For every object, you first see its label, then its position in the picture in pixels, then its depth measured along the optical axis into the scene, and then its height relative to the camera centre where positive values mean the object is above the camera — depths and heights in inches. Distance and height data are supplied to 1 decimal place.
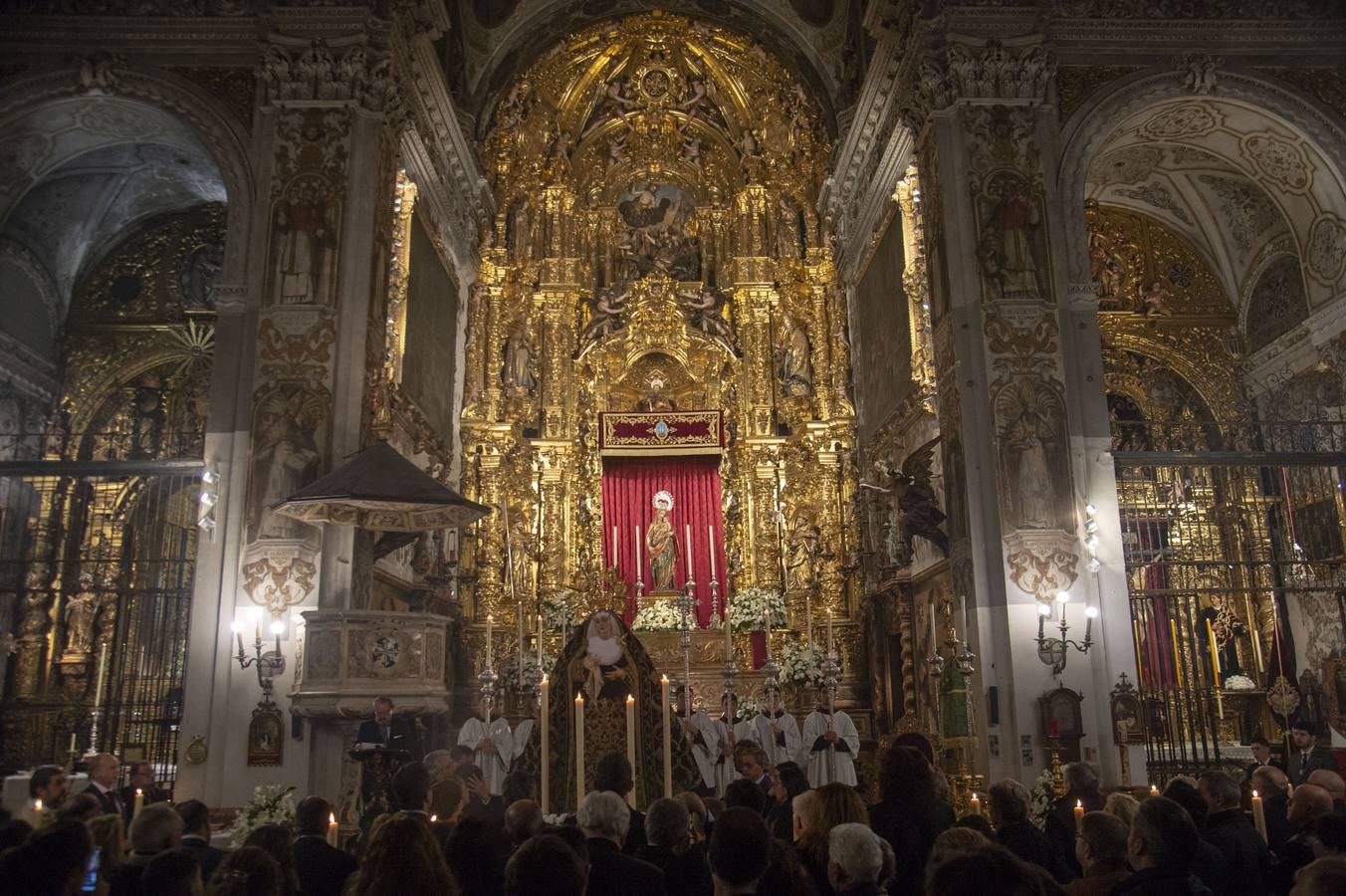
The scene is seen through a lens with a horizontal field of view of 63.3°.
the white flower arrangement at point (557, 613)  759.7 +57.2
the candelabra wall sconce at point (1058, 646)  481.7 +19.5
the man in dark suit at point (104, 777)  324.5 -21.5
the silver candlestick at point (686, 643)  376.0 +18.5
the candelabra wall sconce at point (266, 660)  477.7 +17.4
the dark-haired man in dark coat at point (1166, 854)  160.1 -23.8
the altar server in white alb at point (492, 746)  405.1 -17.8
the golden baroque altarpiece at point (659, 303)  813.2 +304.0
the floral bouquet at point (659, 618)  763.4 +53.2
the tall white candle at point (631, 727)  263.7 -7.5
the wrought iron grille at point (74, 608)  628.7 +57.2
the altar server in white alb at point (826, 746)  386.3 -20.0
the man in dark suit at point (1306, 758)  407.5 -25.8
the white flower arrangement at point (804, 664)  690.8 +18.7
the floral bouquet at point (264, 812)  337.4 -34.5
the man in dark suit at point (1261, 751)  395.5 -22.3
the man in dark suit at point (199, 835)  205.5 -25.6
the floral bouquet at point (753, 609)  756.0 +58.6
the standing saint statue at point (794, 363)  835.4 +249.5
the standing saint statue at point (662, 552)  807.1 +105.0
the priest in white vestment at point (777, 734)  407.9 -15.8
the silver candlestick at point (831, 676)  388.5 +6.3
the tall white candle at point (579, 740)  269.0 -10.3
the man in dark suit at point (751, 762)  283.6 -17.0
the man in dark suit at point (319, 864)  198.7 -29.5
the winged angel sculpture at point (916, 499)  565.0 +100.1
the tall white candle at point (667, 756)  282.3 -15.2
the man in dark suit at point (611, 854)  173.2 -25.4
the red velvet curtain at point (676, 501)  832.9 +147.7
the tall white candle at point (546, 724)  287.5 -7.0
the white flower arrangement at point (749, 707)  641.6 -7.2
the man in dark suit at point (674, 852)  188.9 -26.7
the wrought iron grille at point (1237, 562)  549.3 +75.7
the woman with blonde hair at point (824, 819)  185.6 -21.2
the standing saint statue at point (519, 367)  834.2 +247.5
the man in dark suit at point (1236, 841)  203.6 -28.7
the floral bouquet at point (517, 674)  696.4 +14.6
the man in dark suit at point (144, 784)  391.9 -29.4
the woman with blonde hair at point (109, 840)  187.9 -23.6
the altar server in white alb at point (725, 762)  386.1 -23.7
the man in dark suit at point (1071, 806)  251.4 -27.3
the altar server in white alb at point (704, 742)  402.6 -17.5
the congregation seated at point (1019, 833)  207.5 -26.7
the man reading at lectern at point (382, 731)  373.4 -10.7
